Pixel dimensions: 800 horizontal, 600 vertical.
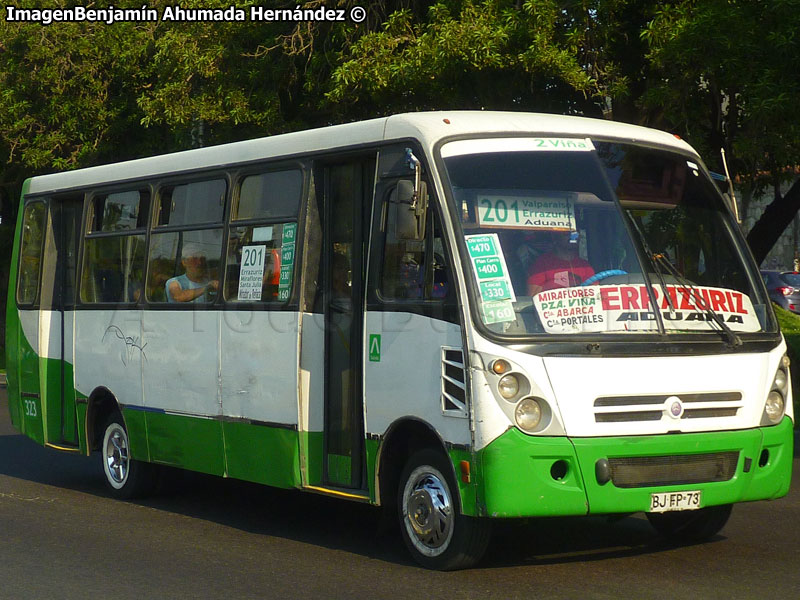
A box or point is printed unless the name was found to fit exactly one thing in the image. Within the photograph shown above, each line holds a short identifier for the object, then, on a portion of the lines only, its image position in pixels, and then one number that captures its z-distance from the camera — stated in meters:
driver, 7.35
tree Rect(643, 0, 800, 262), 14.07
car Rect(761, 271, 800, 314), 37.53
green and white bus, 7.16
